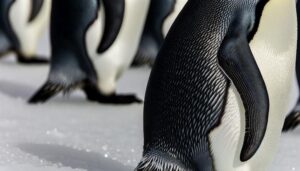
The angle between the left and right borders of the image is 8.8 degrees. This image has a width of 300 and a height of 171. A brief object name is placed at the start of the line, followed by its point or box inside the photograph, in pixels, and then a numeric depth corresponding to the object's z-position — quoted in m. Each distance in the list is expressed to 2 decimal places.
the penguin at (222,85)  4.99
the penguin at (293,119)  7.61
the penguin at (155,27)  10.22
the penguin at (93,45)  8.32
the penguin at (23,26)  11.14
